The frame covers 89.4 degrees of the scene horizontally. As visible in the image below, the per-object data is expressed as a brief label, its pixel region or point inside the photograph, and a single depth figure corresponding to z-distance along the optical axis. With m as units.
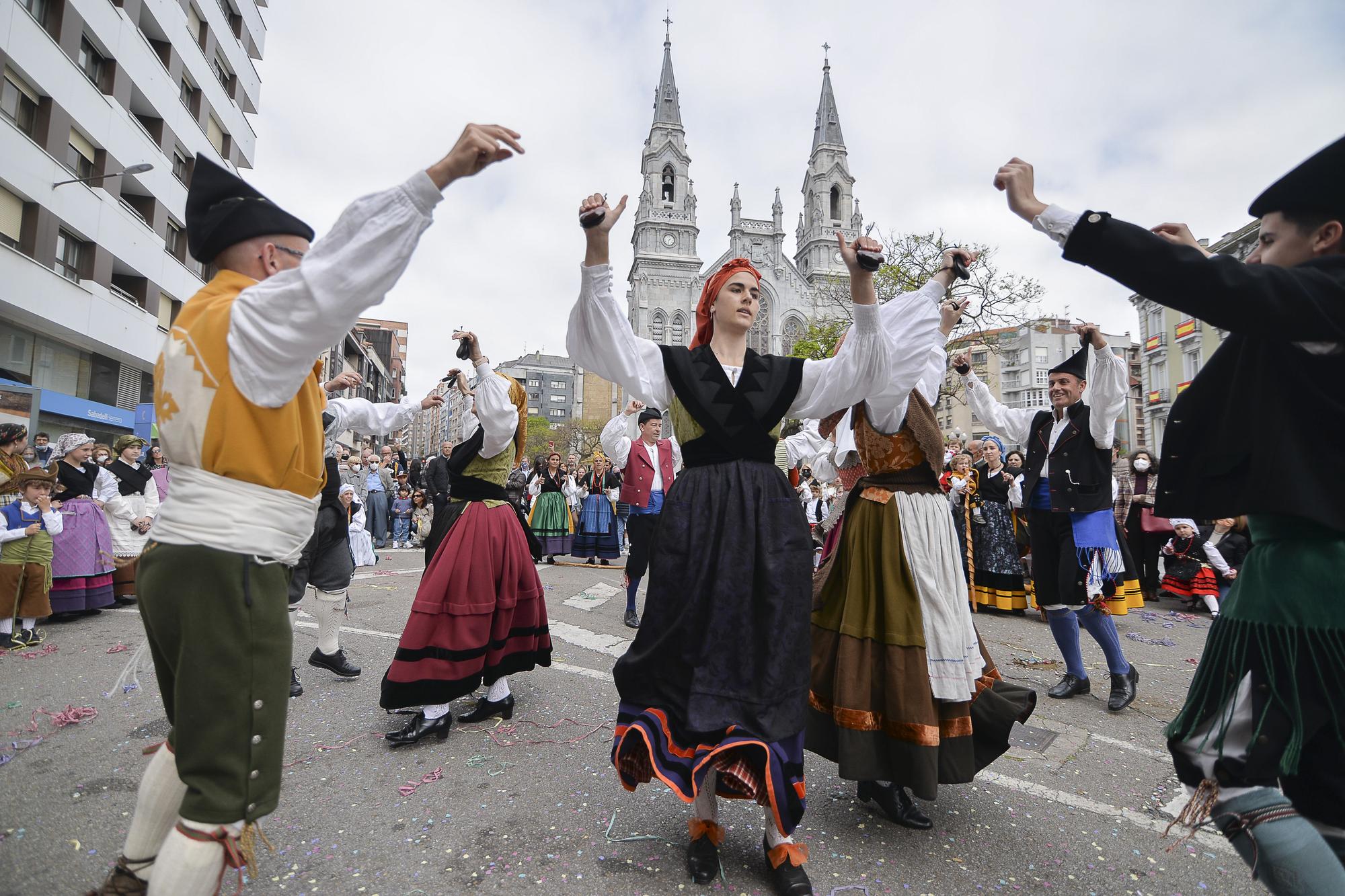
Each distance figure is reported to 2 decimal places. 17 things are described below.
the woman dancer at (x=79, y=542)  6.73
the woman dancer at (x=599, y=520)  12.31
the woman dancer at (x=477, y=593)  3.70
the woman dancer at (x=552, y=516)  12.48
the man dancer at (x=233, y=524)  1.59
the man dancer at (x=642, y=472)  7.15
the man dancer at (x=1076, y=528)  4.39
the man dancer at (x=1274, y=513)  1.46
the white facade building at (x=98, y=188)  14.50
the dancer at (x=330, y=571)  4.73
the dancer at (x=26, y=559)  5.91
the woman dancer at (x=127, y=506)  7.56
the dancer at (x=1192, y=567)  8.24
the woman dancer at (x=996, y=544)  8.03
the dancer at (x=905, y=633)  2.63
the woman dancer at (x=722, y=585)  2.25
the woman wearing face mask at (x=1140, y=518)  9.38
